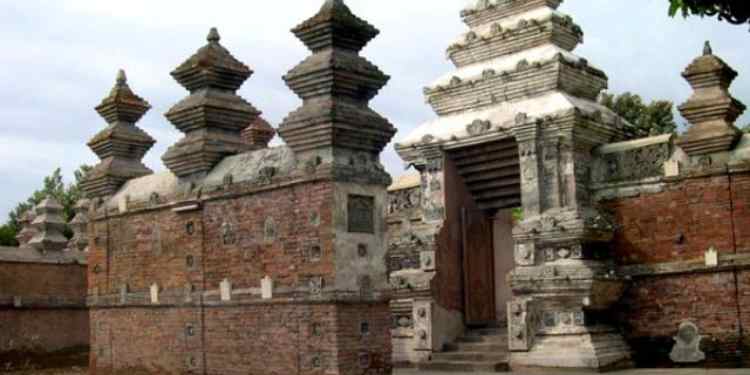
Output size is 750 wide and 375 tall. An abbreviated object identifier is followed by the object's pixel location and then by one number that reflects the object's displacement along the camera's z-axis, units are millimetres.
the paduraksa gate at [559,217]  14570
